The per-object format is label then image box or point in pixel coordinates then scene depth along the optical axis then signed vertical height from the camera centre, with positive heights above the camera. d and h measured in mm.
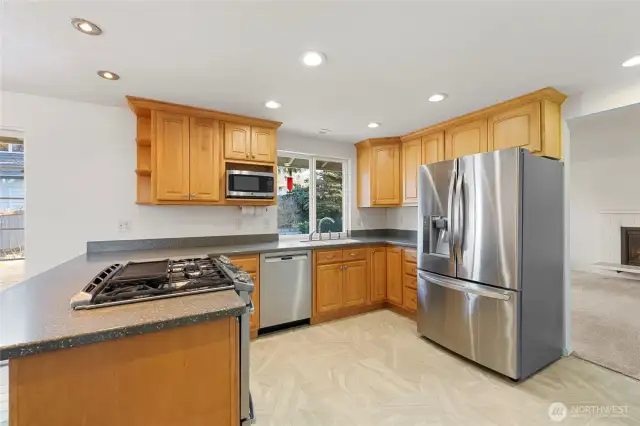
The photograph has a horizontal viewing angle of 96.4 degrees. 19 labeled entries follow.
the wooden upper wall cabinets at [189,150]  2711 +669
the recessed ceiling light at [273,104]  2727 +1081
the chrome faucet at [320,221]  4096 -85
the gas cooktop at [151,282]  1127 -320
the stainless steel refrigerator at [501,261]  2162 -374
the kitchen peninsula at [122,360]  850 -479
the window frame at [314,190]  3940 +381
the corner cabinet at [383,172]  4020 +617
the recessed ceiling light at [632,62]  1934 +1067
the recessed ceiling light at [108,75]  2133 +1067
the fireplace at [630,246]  5332 -568
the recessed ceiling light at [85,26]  1572 +1066
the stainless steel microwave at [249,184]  2973 +341
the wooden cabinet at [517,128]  2485 +809
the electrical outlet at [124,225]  2844 -95
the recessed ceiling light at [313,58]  1891 +1066
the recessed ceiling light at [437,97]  2561 +1088
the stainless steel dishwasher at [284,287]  2957 -770
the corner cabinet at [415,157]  3451 +751
